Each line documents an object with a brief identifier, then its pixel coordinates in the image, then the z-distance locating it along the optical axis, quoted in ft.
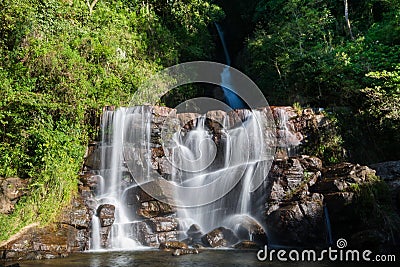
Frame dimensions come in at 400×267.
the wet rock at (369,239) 28.25
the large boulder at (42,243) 26.81
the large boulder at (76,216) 30.60
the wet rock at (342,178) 31.86
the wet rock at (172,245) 29.50
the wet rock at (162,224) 32.32
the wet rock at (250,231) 31.40
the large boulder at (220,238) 30.42
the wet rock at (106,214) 31.27
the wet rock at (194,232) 32.86
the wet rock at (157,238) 31.65
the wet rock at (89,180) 36.02
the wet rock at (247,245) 29.84
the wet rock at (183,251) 27.34
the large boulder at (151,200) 33.27
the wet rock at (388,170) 35.57
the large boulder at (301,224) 30.63
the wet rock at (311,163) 35.06
